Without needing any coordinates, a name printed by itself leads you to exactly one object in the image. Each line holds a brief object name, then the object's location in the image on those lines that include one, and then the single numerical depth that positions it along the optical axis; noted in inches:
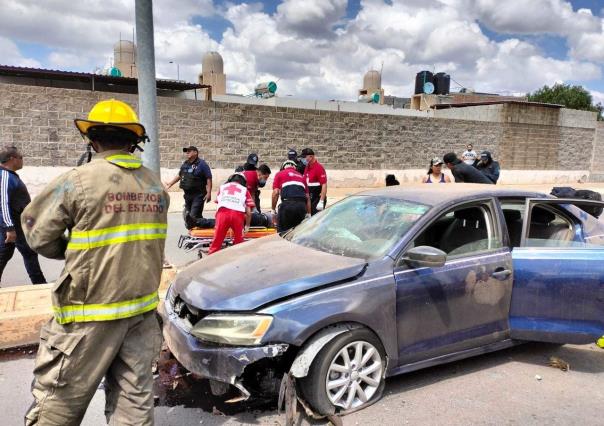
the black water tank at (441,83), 1612.9
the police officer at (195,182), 311.3
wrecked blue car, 117.3
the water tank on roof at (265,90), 1001.0
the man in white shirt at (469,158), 340.8
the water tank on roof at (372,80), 1683.1
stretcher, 278.5
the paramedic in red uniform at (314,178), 351.3
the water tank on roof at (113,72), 788.6
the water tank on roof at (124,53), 1205.1
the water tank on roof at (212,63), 1301.7
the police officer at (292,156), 305.6
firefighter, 83.3
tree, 1882.4
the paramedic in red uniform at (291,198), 272.2
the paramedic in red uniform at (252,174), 321.7
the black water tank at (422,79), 1620.6
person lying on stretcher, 288.0
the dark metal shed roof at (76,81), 585.0
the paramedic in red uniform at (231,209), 244.4
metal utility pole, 191.0
